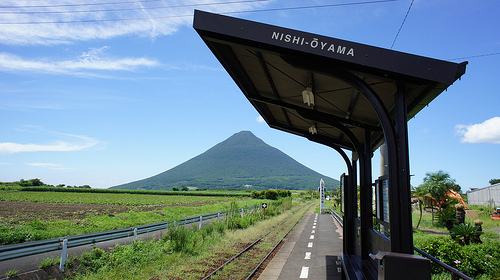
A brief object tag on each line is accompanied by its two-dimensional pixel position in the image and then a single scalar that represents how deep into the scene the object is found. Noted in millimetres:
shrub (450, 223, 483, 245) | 11143
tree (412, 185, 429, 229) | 23688
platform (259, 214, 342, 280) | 8406
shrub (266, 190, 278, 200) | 58094
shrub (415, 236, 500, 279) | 7750
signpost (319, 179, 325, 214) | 31153
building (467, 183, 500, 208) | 42781
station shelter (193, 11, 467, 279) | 3229
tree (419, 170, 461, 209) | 22688
